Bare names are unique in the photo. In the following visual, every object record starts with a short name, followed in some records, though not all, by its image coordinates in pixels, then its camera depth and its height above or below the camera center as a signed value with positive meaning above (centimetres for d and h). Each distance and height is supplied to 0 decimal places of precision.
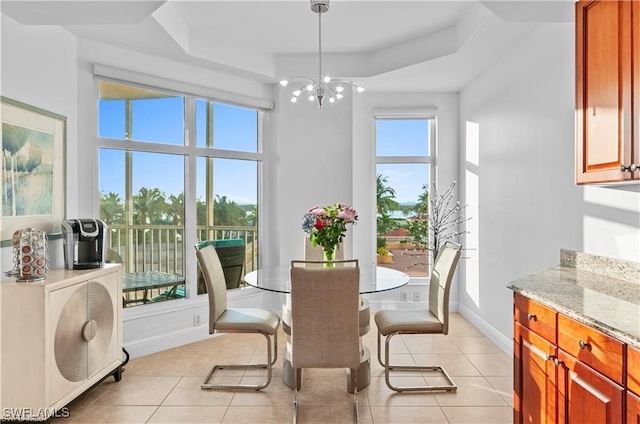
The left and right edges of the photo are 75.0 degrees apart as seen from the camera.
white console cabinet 237 -79
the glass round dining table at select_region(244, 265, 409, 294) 285 -55
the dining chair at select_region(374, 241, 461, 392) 294 -81
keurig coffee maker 288 -25
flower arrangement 298 -11
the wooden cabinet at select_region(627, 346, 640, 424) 136 -59
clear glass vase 306 -33
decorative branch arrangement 479 -12
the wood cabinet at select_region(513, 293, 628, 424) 149 -67
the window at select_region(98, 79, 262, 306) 374 +26
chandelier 314 +154
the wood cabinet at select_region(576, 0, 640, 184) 184 +56
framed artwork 258 +27
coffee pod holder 245 -28
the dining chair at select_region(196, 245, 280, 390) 298 -82
